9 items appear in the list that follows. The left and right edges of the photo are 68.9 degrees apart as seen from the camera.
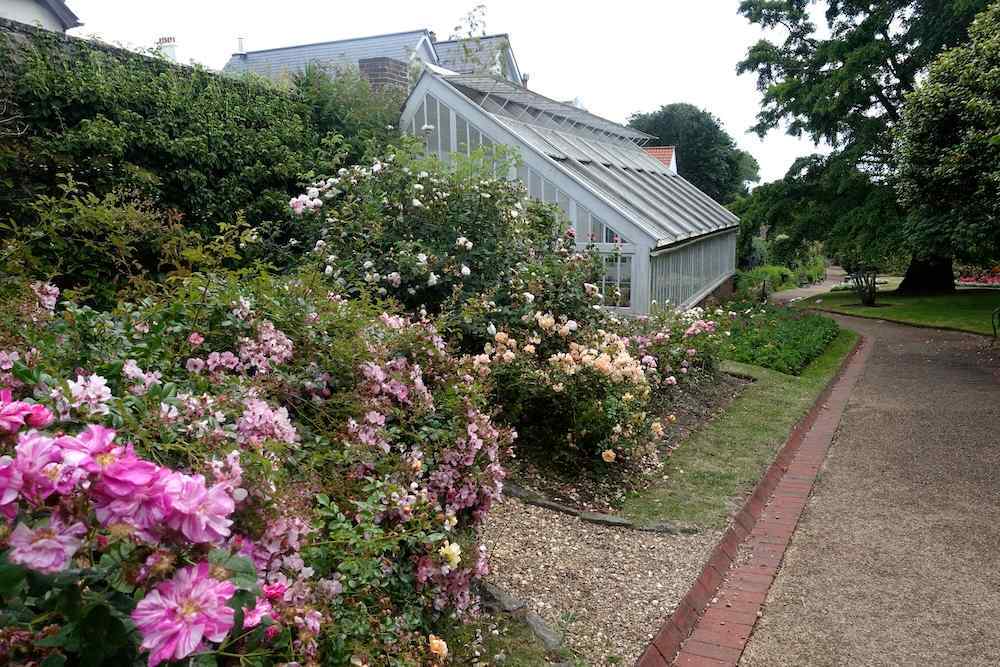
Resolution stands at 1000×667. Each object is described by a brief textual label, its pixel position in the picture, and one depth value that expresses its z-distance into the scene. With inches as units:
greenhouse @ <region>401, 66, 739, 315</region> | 433.1
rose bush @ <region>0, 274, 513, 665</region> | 53.0
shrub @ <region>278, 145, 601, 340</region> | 255.1
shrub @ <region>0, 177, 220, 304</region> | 160.1
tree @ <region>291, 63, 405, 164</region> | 426.0
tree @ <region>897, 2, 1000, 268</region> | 420.8
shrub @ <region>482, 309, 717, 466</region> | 223.5
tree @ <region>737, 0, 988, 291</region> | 768.9
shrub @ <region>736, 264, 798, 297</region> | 891.7
